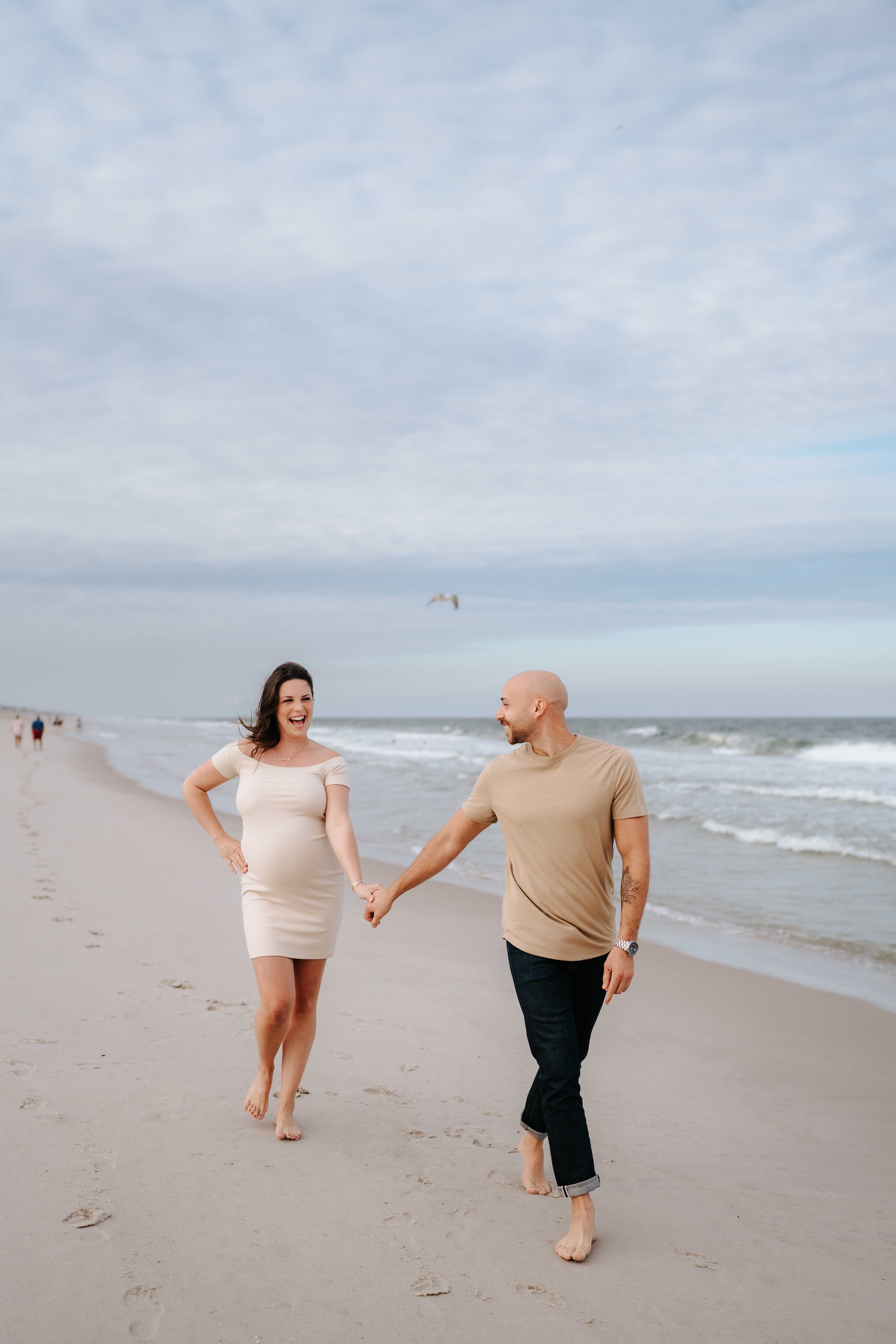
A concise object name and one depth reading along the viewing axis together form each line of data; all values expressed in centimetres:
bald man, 322
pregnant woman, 386
